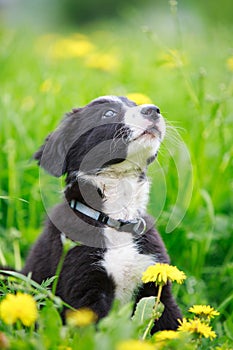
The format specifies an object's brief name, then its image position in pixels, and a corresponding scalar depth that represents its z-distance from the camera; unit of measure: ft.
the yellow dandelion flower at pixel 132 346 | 11.14
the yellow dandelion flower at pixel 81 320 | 12.25
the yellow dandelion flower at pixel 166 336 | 13.83
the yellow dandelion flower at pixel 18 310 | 12.54
